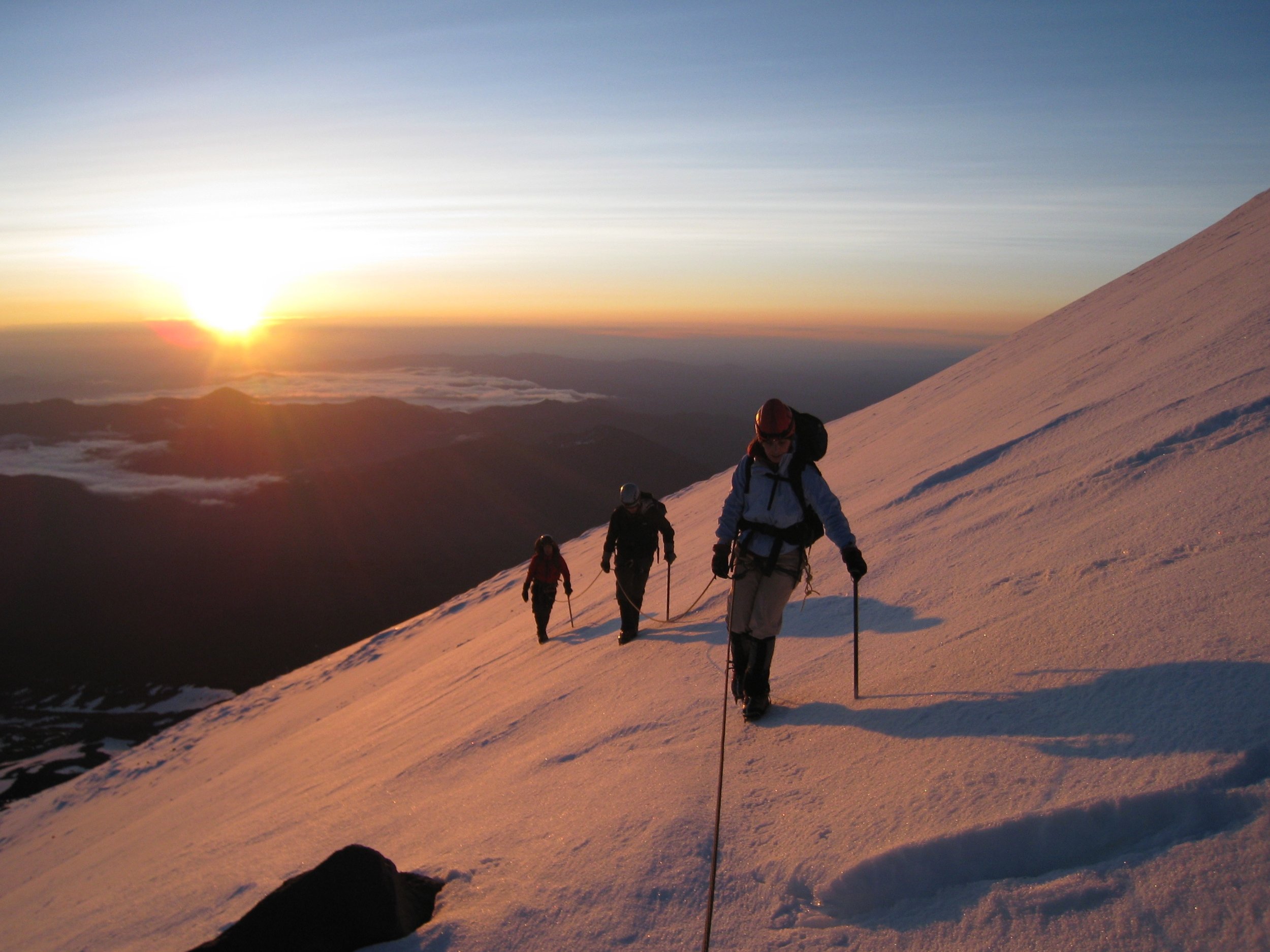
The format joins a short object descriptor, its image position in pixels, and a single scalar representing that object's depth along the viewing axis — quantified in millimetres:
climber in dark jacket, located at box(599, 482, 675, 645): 8289
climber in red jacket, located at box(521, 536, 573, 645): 10523
